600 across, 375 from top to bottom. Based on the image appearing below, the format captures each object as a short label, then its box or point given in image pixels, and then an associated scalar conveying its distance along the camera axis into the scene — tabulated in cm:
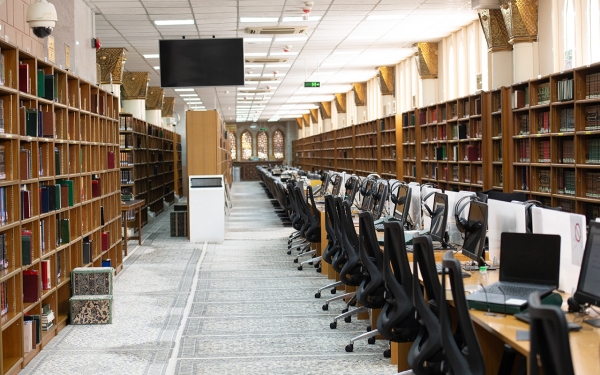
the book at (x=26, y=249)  495
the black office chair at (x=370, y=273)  510
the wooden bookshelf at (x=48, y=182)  474
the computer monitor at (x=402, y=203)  690
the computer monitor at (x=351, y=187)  1026
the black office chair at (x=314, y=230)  905
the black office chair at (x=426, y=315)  321
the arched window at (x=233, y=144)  4409
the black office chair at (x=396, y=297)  412
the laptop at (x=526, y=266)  364
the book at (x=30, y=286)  514
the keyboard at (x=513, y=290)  355
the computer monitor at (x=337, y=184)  1155
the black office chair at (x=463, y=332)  271
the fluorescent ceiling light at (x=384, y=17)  1110
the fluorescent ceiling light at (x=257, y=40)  1295
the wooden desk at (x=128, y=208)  1029
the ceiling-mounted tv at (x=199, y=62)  1016
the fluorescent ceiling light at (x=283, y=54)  1484
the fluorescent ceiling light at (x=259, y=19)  1103
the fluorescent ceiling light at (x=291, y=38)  1290
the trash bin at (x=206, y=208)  1166
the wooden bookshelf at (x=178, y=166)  2333
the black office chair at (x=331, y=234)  660
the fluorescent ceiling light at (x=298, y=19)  1109
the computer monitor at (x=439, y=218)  565
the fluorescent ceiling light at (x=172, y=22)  1099
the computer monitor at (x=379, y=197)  798
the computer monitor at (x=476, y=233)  459
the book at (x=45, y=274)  565
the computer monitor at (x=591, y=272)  315
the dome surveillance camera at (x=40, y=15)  557
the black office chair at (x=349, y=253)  595
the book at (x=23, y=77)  495
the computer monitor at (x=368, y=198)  896
